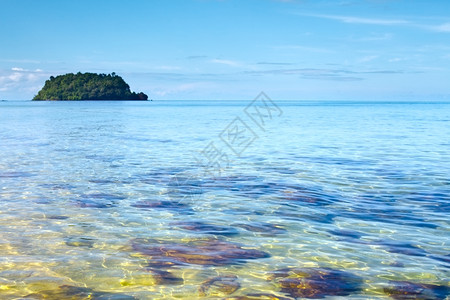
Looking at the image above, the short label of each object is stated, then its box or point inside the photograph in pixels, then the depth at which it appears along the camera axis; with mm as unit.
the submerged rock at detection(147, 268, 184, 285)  6430
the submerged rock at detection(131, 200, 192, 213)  10695
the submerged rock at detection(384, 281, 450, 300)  5957
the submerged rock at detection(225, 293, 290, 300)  5910
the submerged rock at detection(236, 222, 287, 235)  8828
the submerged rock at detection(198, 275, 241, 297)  6070
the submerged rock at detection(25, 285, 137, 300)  5867
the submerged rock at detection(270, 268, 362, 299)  6055
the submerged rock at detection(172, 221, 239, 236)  8828
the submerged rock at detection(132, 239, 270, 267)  7199
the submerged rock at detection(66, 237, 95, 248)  7969
